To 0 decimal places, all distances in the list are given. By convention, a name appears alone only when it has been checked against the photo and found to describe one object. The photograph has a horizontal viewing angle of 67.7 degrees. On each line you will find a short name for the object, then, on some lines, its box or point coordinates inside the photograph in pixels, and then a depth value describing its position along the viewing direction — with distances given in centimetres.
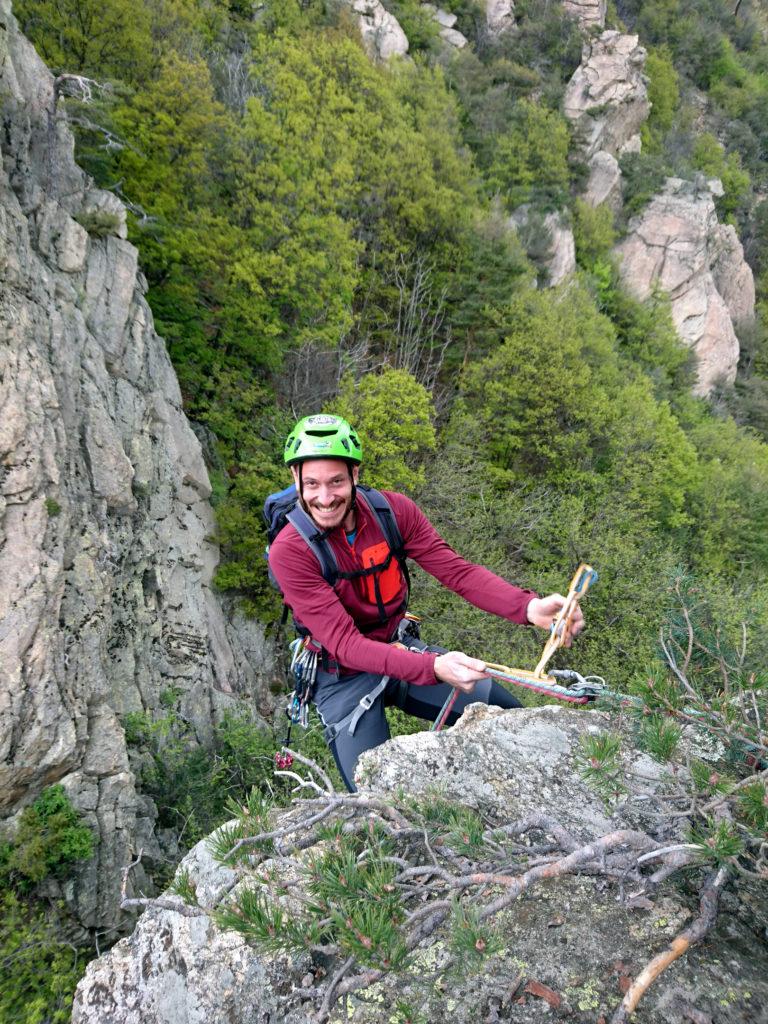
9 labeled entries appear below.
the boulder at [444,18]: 3397
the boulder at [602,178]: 3312
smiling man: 271
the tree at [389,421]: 1386
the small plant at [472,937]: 117
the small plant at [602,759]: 139
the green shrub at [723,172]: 4110
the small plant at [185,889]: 156
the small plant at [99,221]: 959
